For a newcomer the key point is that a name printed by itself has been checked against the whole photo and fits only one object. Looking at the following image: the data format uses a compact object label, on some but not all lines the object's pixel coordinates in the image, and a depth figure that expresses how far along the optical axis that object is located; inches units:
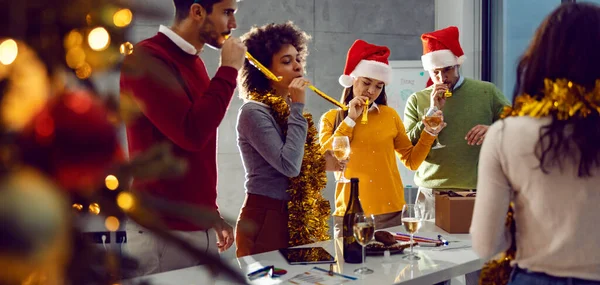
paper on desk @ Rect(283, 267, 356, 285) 63.2
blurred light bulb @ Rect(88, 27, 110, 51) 12.4
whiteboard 188.1
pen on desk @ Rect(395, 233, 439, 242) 83.7
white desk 64.1
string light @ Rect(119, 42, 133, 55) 12.8
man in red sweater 63.3
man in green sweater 114.3
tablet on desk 71.5
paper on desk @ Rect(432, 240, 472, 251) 80.6
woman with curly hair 85.9
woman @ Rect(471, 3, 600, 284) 48.7
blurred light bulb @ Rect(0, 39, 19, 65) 10.7
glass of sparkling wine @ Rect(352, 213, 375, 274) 68.2
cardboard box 89.6
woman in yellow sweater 110.0
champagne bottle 71.6
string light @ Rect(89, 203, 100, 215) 11.9
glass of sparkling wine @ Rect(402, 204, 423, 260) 75.2
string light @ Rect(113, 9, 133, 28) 12.7
